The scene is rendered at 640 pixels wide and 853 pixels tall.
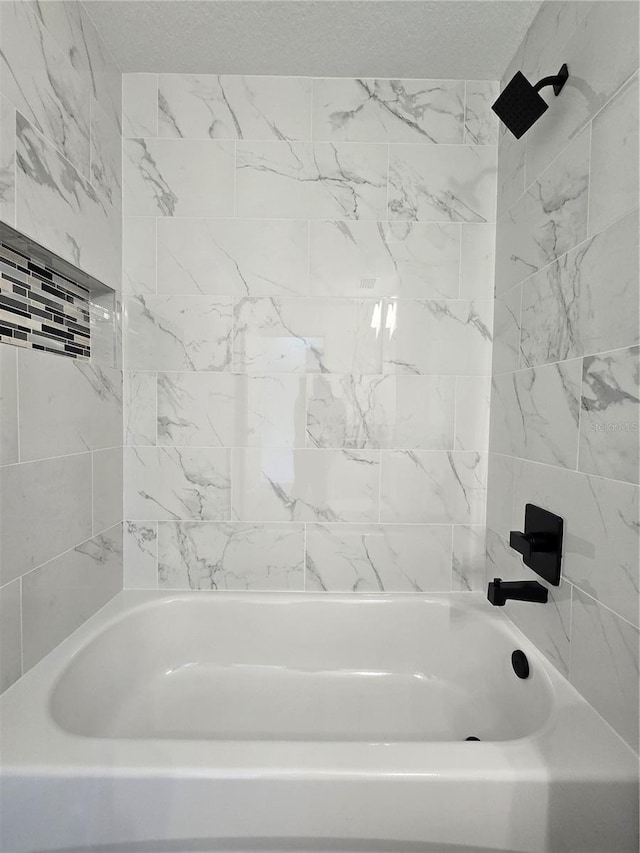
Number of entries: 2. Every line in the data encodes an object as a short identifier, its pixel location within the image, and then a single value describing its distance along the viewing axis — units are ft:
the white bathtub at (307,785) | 2.63
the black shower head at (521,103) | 3.61
